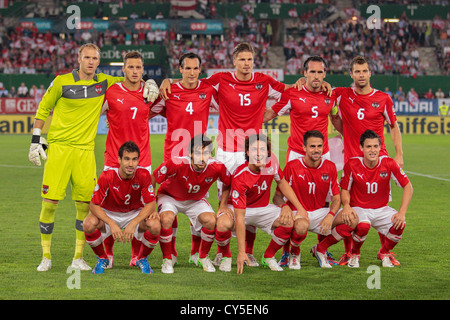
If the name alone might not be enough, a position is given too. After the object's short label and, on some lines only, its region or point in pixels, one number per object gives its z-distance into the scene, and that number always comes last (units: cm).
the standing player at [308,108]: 1388
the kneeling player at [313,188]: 1266
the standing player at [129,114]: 1300
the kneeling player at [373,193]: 1282
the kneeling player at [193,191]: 1241
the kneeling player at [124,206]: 1199
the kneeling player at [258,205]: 1249
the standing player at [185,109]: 1345
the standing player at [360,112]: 1416
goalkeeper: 1276
